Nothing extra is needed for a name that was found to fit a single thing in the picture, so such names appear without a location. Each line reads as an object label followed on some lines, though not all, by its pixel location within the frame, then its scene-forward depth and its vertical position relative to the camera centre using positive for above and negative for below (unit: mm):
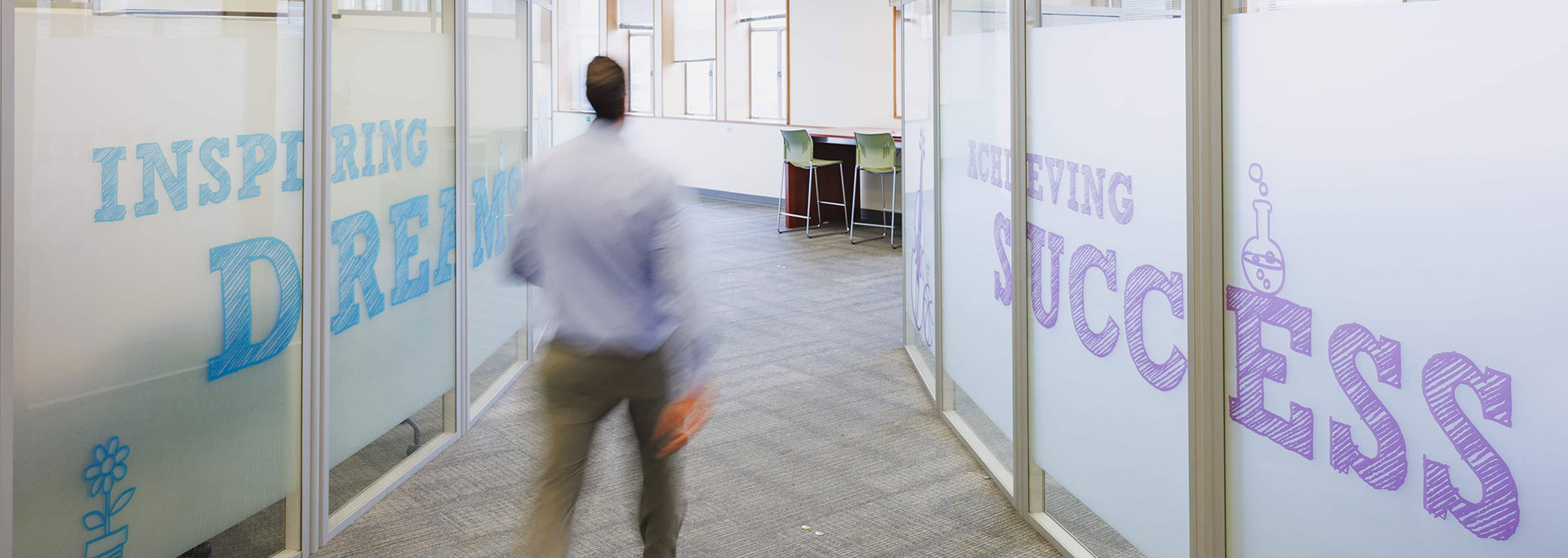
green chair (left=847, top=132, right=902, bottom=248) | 8934 +101
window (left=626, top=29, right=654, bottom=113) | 13141 +1148
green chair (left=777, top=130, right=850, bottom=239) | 9609 +139
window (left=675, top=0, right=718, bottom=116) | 12289 +1273
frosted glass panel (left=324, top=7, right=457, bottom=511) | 3145 -237
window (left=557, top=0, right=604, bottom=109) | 6080 +774
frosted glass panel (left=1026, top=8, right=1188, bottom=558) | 2334 -260
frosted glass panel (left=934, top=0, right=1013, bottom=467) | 3363 -155
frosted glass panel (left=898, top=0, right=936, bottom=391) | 4461 -42
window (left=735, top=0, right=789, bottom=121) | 11586 +1167
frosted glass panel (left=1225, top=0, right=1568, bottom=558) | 1457 -163
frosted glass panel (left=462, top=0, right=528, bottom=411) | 4316 -43
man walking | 2320 -243
